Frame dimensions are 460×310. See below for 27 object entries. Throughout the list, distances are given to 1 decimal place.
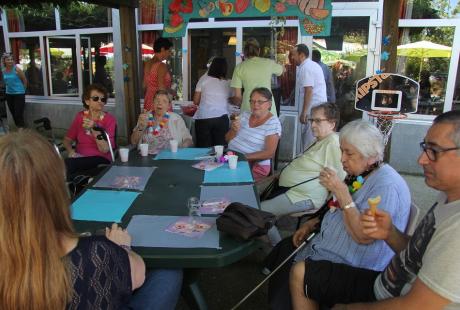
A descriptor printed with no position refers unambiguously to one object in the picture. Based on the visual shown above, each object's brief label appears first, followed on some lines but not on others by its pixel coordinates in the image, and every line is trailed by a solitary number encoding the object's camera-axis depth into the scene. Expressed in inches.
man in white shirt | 186.2
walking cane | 81.3
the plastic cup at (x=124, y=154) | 117.0
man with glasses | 45.6
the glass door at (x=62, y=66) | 308.8
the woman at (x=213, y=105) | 175.8
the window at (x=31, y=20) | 305.7
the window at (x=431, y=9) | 200.5
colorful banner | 173.8
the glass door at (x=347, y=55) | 217.3
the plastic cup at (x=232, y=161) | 109.4
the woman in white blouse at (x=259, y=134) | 130.0
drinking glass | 76.6
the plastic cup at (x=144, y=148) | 124.3
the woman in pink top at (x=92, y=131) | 138.1
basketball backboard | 165.2
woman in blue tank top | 280.5
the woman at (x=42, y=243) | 43.8
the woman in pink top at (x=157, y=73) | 185.2
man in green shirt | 171.9
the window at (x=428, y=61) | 204.9
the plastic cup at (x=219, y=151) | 118.7
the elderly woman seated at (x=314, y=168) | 108.3
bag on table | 66.6
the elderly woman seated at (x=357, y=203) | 70.9
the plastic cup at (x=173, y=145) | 129.7
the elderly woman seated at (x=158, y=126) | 140.4
